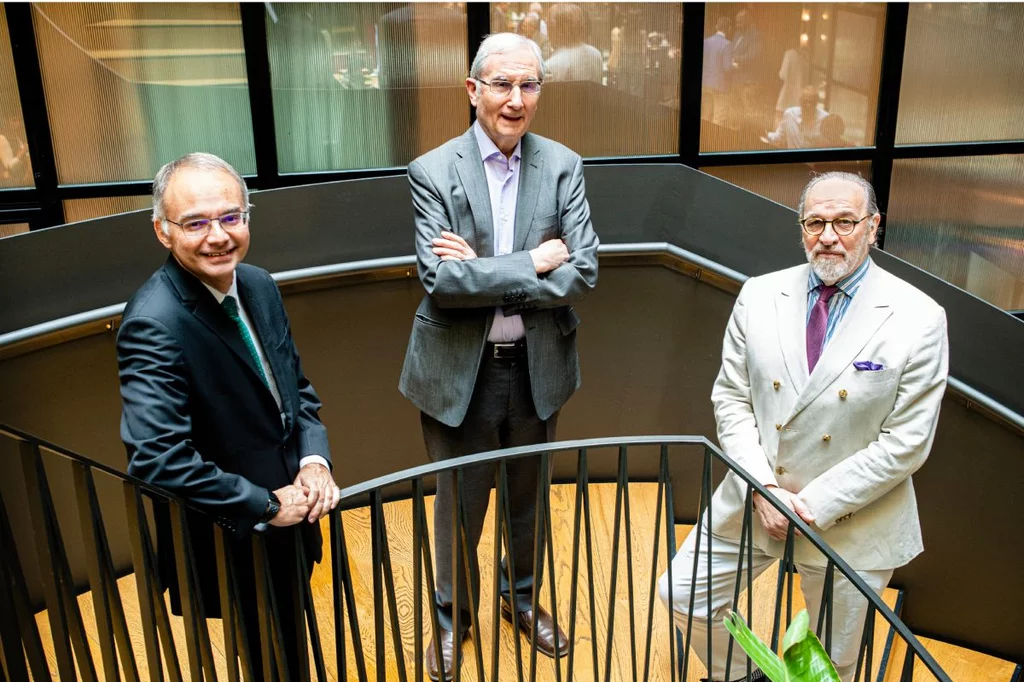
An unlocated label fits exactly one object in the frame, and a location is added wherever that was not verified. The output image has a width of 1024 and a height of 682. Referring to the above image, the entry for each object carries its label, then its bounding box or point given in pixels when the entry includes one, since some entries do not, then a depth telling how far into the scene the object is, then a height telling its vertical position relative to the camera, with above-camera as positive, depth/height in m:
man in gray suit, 2.62 -0.63
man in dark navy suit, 1.97 -0.73
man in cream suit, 2.46 -0.96
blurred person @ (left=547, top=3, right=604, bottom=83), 3.93 -0.12
